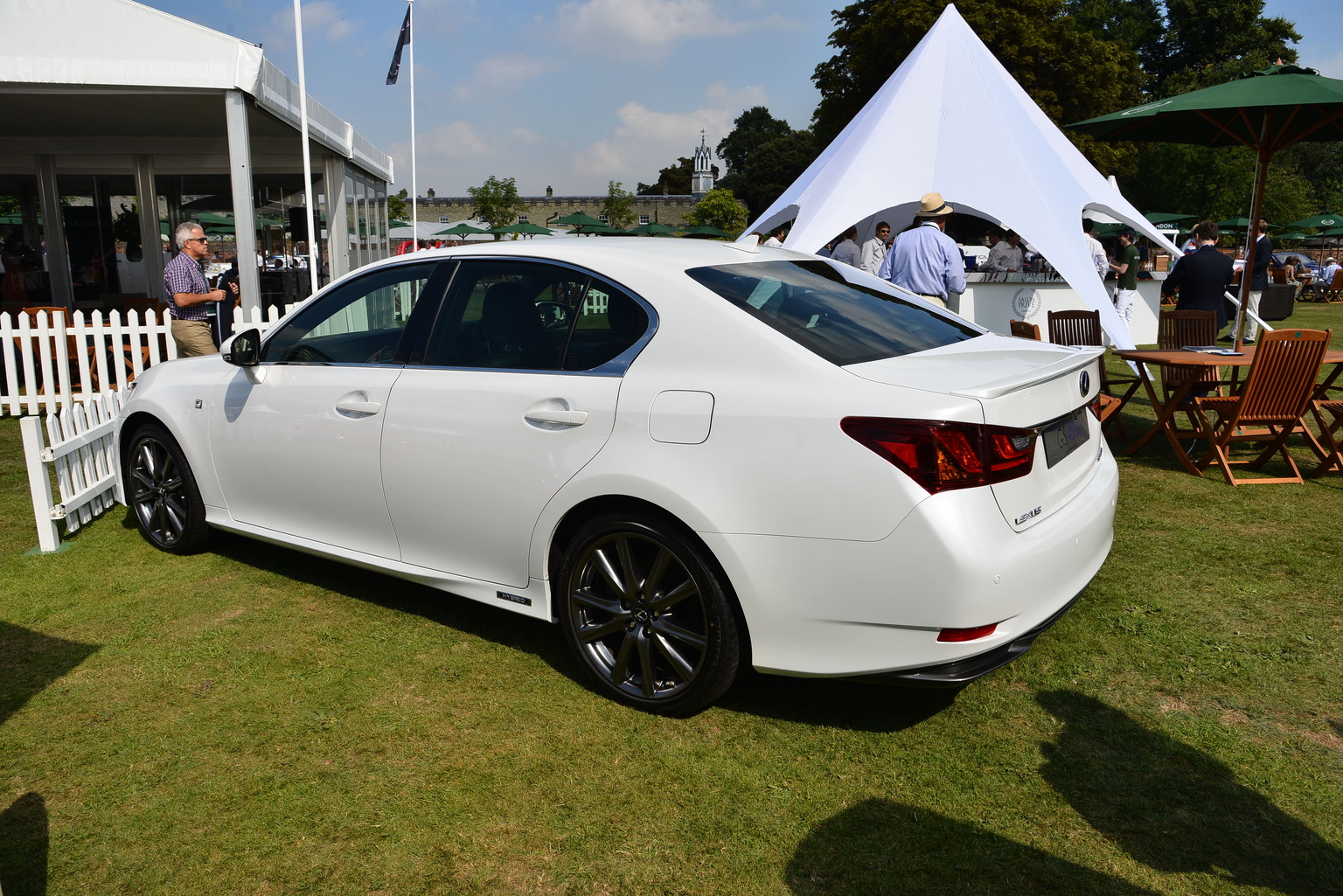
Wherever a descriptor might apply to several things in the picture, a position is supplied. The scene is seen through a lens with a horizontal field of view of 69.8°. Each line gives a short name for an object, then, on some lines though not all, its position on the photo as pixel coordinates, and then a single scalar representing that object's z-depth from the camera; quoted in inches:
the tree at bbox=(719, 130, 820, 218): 3897.4
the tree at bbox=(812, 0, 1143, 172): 1352.1
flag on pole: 792.9
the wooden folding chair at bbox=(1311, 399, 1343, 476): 275.1
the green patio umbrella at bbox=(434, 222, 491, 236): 1598.4
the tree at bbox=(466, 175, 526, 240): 2391.7
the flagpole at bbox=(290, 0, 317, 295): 444.5
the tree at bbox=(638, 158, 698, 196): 5108.3
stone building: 3836.1
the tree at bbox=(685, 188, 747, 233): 2783.0
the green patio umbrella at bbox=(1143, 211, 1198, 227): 1357.7
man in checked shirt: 318.7
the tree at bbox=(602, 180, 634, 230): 2805.1
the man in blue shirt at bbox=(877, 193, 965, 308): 334.3
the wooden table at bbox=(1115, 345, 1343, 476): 265.7
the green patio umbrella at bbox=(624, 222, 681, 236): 1674.0
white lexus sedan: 113.0
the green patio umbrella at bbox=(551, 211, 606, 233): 1493.6
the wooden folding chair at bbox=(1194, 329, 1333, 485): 253.1
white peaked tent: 414.0
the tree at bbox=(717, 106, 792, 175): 4847.4
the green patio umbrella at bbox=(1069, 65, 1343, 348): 314.8
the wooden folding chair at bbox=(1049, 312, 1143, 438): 346.0
